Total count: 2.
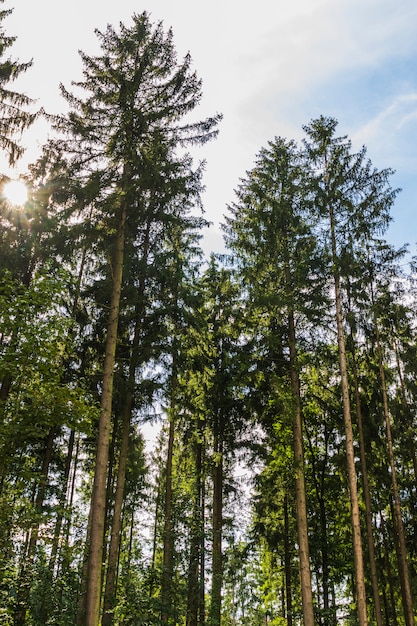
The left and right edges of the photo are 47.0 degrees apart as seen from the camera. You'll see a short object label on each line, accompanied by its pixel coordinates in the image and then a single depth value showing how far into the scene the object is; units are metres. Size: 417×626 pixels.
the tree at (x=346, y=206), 15.16
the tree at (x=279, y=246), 14.67
